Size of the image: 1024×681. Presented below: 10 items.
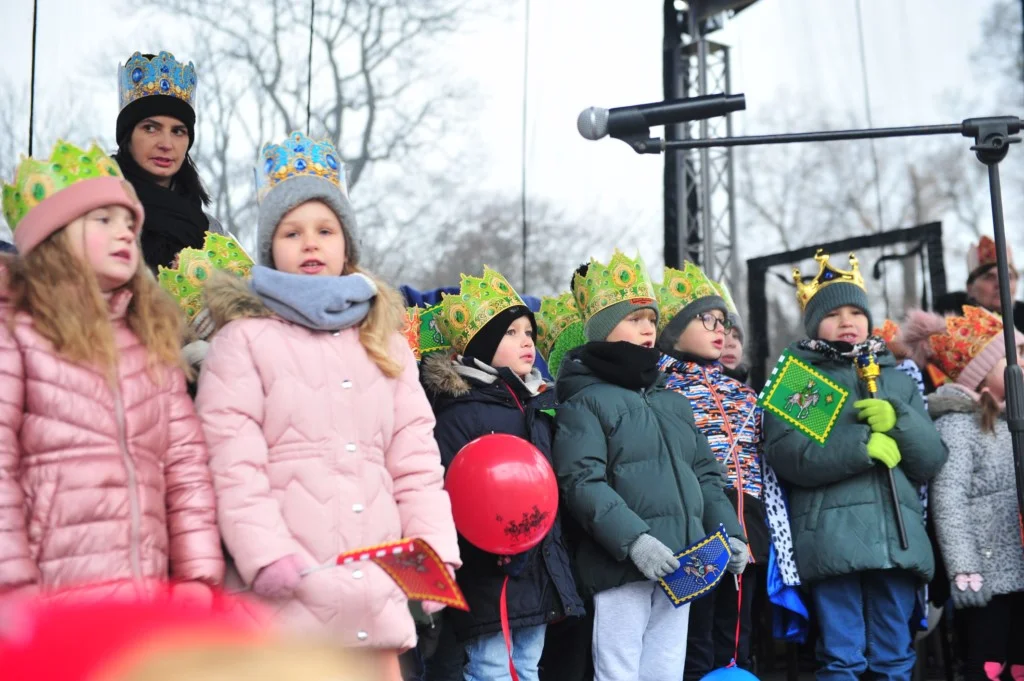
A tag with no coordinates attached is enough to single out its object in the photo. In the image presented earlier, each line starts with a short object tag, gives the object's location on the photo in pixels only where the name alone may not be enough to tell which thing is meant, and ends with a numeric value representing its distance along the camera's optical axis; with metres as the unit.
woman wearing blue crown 3.64
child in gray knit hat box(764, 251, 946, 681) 4.25
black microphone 3.35
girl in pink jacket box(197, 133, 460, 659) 2.59
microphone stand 3.36
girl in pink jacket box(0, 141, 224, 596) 2.34
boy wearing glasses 4.23
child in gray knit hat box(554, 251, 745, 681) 3.74
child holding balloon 3.56
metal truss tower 8.05
